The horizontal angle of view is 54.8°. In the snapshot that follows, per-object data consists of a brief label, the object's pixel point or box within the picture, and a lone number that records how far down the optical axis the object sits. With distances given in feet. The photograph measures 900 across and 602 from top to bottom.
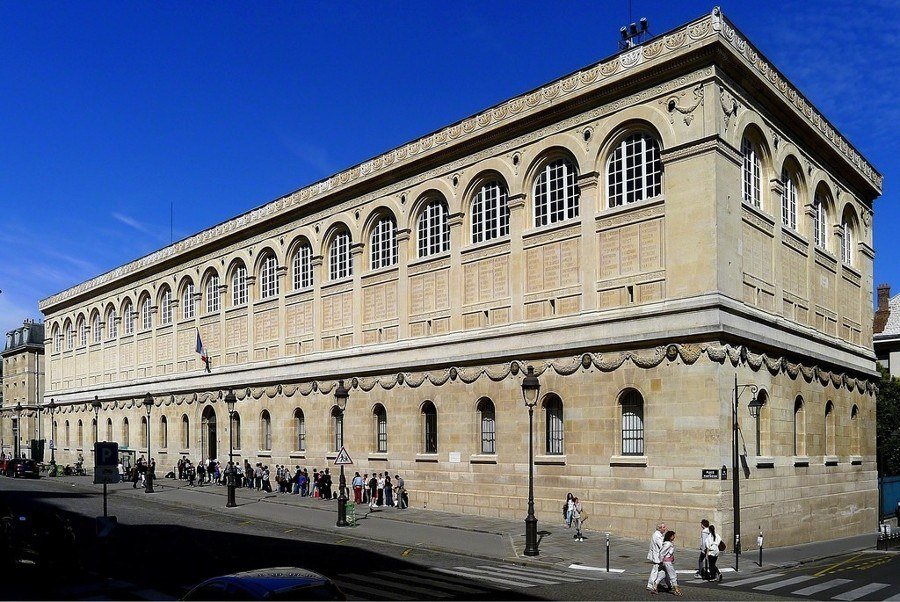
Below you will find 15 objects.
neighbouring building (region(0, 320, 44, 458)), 335.88
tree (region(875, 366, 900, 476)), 197.06
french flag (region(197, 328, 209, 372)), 183.32
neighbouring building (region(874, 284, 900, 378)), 222.07
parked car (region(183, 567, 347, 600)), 35.99
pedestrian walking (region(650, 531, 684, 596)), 65.87
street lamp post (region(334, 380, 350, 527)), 110.73
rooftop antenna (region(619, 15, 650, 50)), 121.90
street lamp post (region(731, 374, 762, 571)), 92.63
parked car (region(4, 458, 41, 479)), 222.07
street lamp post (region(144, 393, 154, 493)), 161.58
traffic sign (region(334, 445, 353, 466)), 109.40
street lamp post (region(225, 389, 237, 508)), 133.18
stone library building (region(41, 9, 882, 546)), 100.48
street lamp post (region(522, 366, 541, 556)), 87.40
